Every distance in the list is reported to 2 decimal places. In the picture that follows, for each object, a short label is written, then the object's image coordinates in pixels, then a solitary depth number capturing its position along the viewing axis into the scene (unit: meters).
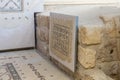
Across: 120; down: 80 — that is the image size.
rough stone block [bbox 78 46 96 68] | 1.46
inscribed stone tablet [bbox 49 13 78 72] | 1.56
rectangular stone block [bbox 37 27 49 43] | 2.28
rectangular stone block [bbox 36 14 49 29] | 2.28
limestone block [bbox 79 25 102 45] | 1.43
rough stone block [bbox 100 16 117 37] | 1.53
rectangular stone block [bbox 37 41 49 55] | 2.31
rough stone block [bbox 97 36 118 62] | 1.54
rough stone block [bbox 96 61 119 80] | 1.57
